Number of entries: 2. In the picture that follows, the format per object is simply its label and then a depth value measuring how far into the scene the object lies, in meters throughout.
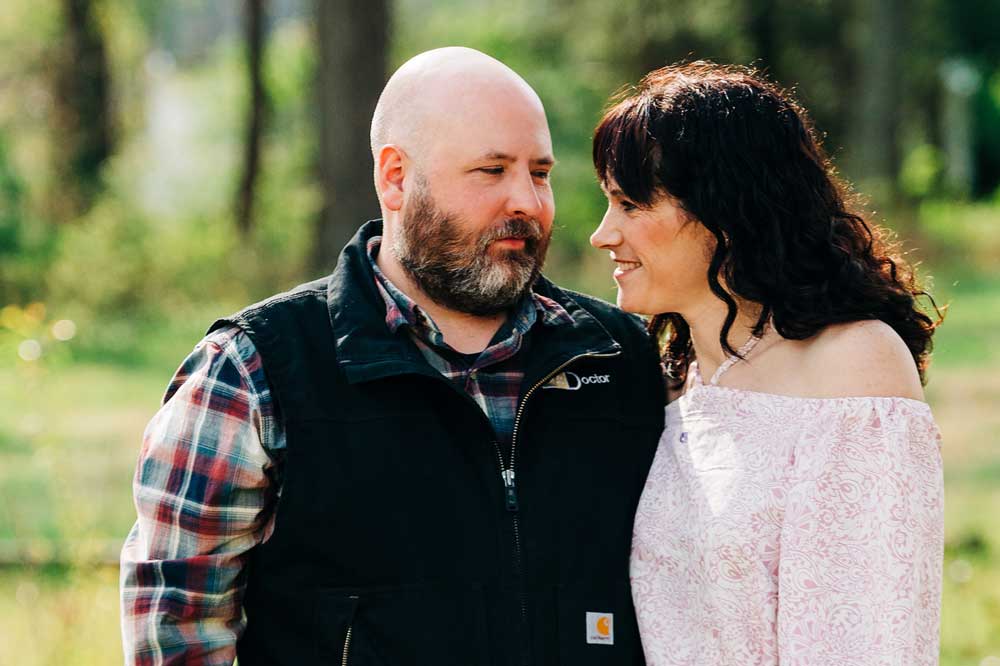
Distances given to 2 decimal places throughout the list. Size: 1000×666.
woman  2.66
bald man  2.79
